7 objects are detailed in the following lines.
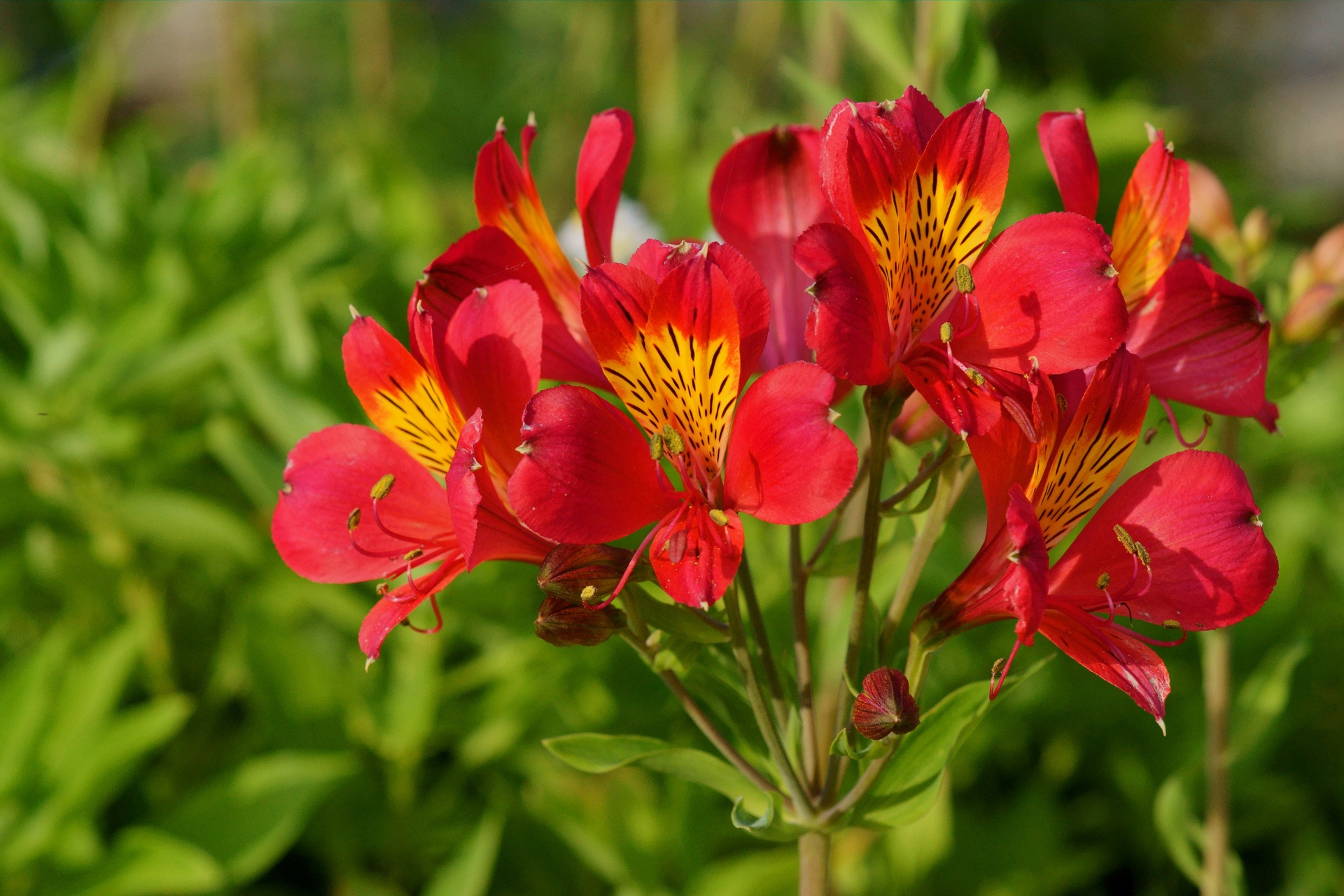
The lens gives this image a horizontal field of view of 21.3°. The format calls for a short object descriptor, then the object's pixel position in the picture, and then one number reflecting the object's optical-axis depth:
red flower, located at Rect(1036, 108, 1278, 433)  0.52
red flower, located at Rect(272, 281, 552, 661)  0.51
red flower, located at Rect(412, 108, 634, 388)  0.53
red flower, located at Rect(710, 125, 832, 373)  0.54
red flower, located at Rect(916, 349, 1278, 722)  0.51
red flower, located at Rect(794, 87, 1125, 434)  0.50
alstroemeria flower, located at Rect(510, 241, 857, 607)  0.50
